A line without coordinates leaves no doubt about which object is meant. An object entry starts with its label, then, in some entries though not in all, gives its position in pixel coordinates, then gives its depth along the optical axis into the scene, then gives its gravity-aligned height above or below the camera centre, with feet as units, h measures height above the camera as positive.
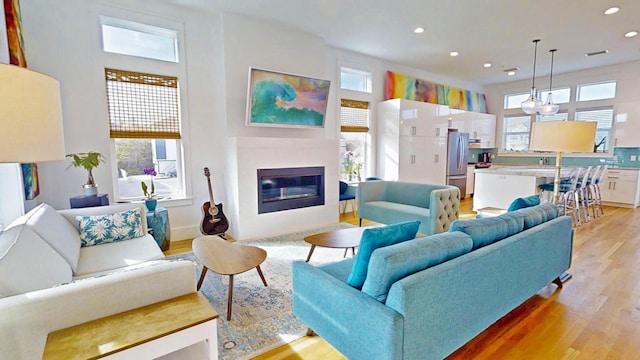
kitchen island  17.16 -2.03
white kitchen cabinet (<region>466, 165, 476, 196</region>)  25.91 -2.47
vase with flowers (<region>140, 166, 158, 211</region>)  12.01 -1.78
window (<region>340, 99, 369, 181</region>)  19.51 +0.86
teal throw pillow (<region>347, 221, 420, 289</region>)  5.64 -1.77
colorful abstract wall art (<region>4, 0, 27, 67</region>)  8.42 +3.43
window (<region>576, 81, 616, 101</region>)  22.27 +4.38
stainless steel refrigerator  23.50 -0.71
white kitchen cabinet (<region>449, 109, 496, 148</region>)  24.09 +2.10
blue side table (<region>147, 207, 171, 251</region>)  11.61 -2.90
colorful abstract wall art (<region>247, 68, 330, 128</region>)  14.10 +2.46
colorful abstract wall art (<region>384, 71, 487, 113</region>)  21.12 +4.41
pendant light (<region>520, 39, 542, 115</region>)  16.61 +2.46
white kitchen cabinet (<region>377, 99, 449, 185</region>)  20.04 +0.70
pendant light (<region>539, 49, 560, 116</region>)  17.48 +2.34
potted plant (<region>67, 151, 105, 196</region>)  10.52 -0.49
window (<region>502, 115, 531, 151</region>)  26.91 +1.57
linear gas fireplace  14.60 -1.95
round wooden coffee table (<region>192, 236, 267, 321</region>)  7.68 -2.92
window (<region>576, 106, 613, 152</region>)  22.43 +2.04
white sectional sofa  3.96 -2.17
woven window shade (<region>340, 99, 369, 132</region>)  19.34 +2.22
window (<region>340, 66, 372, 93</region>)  19.27 +4.53
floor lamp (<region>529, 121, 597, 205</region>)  10.21 +0.48
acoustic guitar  13.51 -3.04
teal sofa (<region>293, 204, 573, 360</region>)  4.79 -2.57
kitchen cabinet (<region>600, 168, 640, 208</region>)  20.76 -2.64
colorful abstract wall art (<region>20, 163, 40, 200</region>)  8.90 -0.95
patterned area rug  6.76 -4.19
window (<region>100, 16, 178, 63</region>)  12.01 +4.54
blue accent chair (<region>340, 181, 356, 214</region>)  18.29 -2.74
